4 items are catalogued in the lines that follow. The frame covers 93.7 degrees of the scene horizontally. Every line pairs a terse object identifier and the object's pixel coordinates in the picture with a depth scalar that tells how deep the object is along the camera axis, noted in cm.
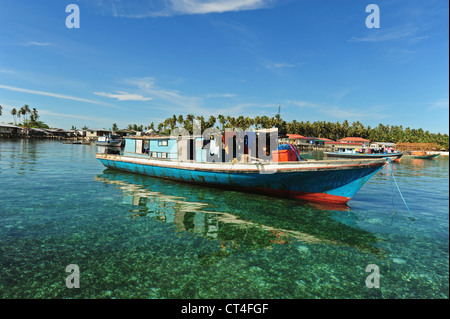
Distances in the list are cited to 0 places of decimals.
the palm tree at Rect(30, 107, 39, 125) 11300
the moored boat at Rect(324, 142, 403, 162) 4078
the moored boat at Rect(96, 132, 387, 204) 1059
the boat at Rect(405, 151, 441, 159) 4592
